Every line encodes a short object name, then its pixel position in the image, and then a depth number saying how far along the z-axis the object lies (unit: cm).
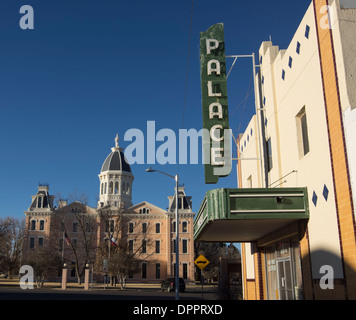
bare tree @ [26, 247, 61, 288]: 5389
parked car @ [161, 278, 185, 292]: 4384
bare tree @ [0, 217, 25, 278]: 7319
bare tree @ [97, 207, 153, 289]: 5456
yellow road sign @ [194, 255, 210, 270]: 2111
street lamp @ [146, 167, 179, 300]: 2338
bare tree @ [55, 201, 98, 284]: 7031
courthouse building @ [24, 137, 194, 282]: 7319
